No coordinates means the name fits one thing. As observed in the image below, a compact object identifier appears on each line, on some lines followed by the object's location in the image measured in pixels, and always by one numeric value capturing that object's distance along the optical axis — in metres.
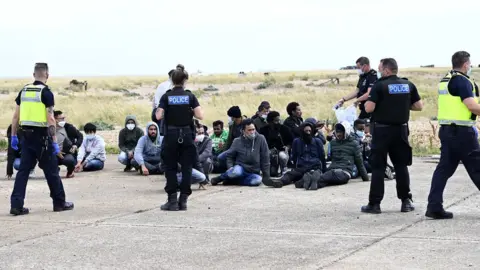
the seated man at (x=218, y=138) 15.82
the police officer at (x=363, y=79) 14.83
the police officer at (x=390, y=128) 10.49
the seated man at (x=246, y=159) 13.81
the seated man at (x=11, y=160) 15.49
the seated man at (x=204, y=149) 14.10
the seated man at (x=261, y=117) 15.70
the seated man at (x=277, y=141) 15.22
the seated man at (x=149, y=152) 15.67
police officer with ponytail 11.16
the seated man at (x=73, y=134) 16.33
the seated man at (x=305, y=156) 13.67
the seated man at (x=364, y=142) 14.36
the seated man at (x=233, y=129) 15.05
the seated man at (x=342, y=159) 13.61
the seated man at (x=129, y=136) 16.70
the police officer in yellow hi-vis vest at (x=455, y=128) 9.99
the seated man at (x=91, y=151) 16.84
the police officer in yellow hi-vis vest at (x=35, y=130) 11.07
